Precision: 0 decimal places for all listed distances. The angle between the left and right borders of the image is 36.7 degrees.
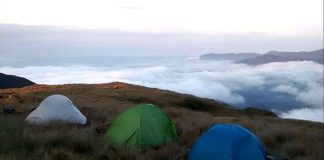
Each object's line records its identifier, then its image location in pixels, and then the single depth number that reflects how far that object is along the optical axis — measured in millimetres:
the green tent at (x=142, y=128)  11891
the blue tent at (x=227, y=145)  9602
